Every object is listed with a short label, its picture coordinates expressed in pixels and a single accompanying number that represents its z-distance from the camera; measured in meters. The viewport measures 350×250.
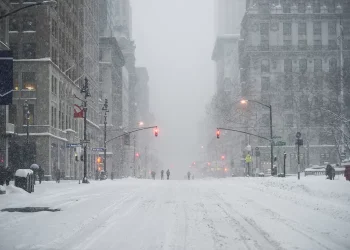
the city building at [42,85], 52.84
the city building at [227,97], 92.22
